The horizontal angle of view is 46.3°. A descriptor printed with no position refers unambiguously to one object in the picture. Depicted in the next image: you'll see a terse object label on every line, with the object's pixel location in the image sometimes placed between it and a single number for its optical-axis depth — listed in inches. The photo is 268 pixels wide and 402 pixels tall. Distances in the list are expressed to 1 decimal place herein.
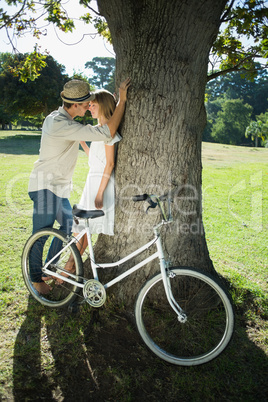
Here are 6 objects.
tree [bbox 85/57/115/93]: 3587.6
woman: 132.1
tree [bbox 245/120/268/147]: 2041.1
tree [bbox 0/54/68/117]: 1353.3
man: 126.5
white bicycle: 108.3
